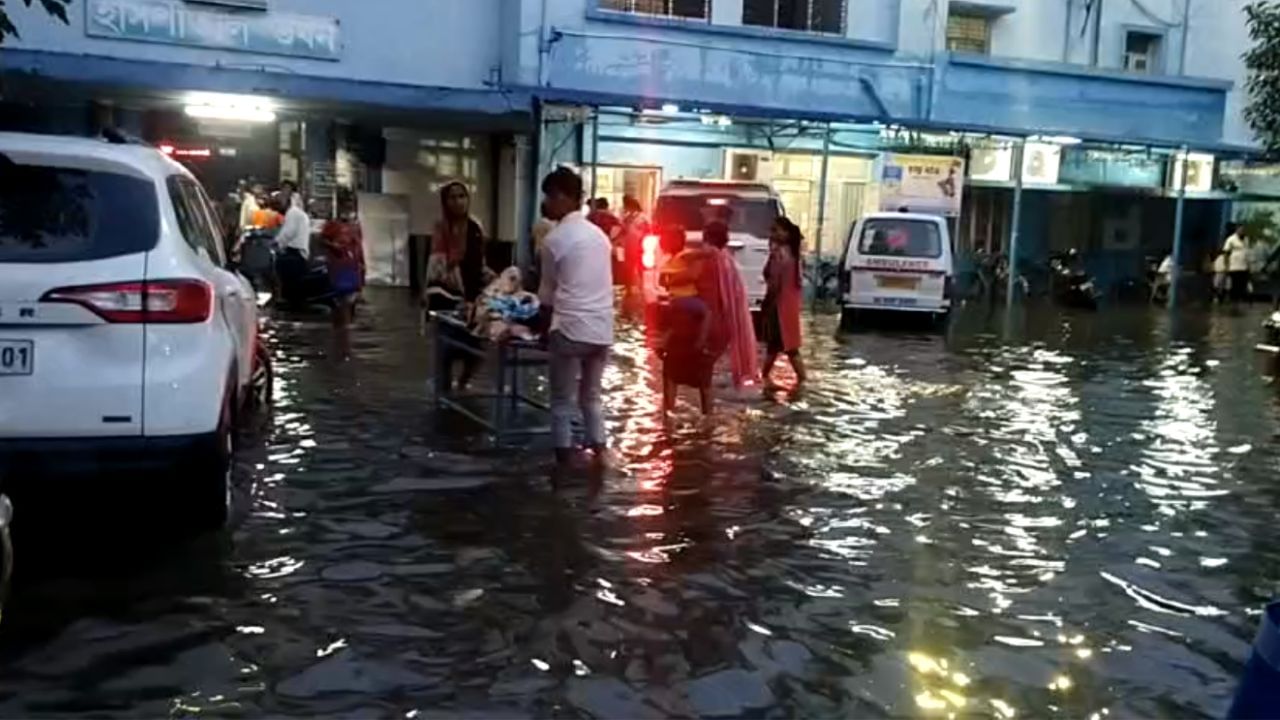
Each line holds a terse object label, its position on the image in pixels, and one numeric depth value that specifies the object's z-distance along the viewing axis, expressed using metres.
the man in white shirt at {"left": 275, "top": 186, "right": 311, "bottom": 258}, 18.03
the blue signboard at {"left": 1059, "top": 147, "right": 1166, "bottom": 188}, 28.73
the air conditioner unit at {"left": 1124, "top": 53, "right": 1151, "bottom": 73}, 29.48
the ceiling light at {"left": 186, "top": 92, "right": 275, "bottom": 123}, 20.00
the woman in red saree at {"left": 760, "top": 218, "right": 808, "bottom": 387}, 12.07
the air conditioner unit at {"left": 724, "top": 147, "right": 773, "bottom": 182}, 25.66
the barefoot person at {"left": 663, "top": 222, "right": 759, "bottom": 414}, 9.95
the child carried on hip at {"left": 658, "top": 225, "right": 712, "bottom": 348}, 9.88
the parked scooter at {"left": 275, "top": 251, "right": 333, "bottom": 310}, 17.91
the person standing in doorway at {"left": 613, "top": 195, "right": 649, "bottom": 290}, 22.61
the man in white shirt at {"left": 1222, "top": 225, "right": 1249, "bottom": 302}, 28.81
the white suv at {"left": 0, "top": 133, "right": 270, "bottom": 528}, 5.41
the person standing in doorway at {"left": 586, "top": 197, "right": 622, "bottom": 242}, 13.90
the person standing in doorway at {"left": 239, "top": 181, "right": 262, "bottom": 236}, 20.13
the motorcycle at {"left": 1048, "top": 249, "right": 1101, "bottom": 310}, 26.55
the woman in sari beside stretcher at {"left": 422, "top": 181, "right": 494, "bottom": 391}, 9.87
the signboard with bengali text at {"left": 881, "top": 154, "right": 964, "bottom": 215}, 24.75
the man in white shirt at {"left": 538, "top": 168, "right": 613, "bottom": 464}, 7.75
